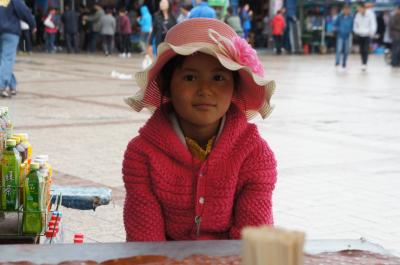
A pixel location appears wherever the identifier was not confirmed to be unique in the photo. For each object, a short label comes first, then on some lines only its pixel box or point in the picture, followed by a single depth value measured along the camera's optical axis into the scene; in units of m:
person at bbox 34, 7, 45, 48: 32.50
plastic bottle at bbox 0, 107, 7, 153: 3.50
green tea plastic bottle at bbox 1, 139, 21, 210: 3.25
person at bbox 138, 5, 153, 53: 26.95
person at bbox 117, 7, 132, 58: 29.75
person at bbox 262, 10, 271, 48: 32.72
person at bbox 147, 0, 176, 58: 15.42
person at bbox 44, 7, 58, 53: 30.06
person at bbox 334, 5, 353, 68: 22.80
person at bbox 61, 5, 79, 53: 30.25
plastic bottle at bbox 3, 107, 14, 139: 3.68
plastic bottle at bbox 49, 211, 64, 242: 3.56
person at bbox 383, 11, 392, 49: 24.49
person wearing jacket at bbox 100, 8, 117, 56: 29.67
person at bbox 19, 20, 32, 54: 26.33
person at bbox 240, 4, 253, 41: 30.83
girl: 2.76
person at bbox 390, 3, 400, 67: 23.66
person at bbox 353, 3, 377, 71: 23.39
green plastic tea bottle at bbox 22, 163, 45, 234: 3.19
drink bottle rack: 3.16
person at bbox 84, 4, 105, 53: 30.59
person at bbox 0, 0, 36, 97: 11.98
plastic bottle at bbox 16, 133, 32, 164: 3.63
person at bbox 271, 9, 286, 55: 30.02
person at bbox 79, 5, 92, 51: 32.22
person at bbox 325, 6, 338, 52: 31.06
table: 2.06
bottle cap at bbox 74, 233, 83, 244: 3.48
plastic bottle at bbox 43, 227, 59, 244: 3.41
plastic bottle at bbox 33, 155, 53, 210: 3.33
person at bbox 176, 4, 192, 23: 16.20
